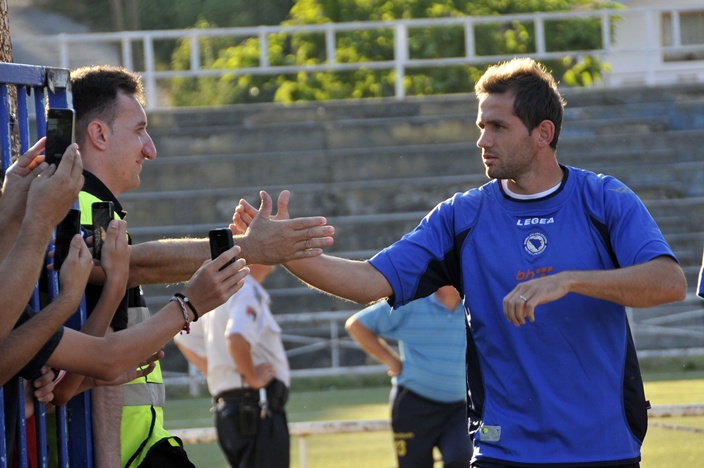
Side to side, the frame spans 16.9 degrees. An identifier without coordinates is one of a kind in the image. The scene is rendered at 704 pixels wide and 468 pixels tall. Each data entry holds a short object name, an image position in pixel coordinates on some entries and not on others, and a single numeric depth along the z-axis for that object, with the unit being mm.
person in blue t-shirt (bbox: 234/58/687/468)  8379
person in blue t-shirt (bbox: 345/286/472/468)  14247
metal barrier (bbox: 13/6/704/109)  35632
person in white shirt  14232
